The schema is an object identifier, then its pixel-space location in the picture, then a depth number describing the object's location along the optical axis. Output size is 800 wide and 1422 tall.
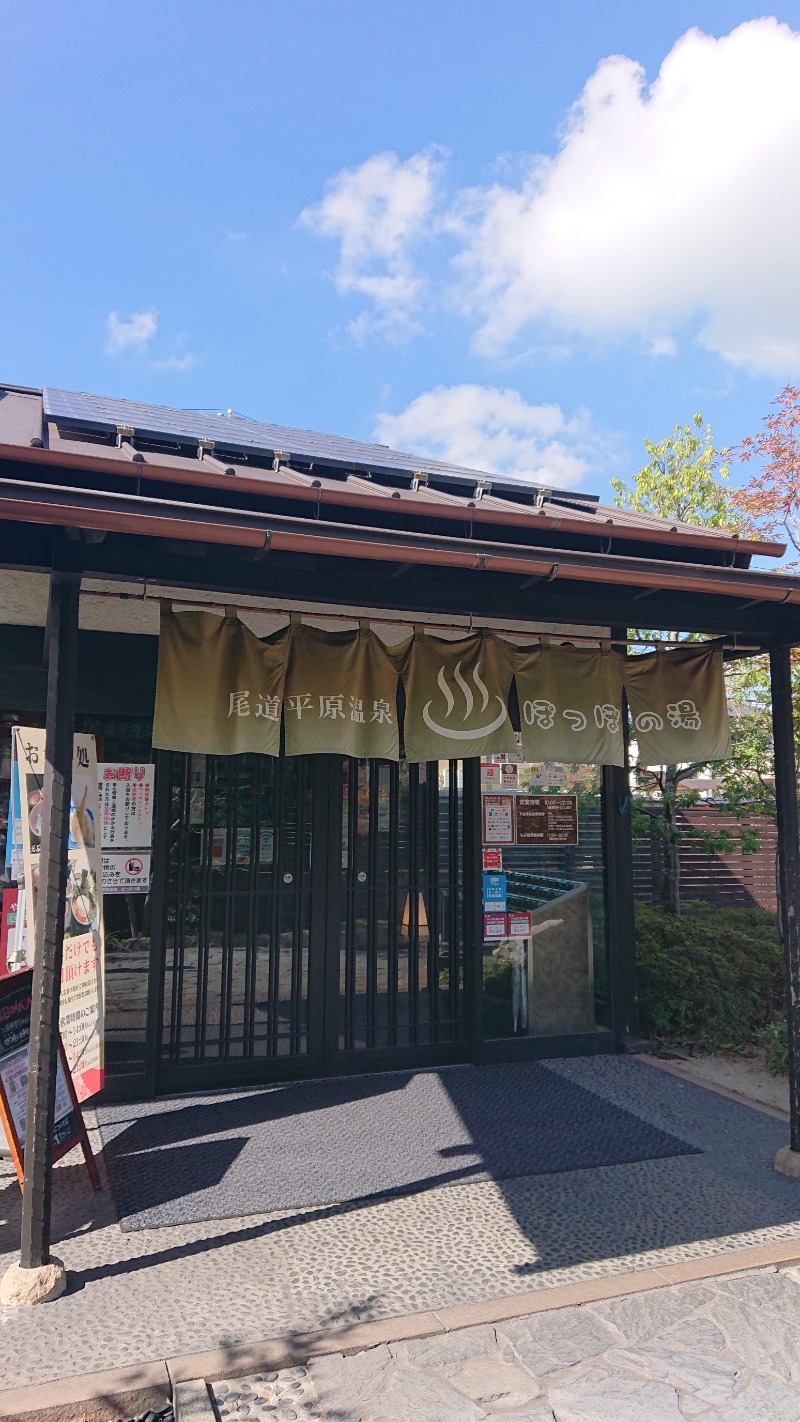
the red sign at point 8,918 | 5.74
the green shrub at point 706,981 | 7.88
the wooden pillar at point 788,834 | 5.46
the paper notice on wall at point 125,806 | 6.30
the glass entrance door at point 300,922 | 6.46
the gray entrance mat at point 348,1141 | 4.85
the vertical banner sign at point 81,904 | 5.27
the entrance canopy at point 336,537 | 3.94
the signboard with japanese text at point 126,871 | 6.28
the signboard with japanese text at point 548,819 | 7.47
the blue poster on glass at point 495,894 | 7.22
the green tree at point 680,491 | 12.62
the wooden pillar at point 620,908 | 7.59
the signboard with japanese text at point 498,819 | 7.30
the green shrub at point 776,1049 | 6.93
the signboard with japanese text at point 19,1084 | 4.31
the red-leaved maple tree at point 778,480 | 12.09
